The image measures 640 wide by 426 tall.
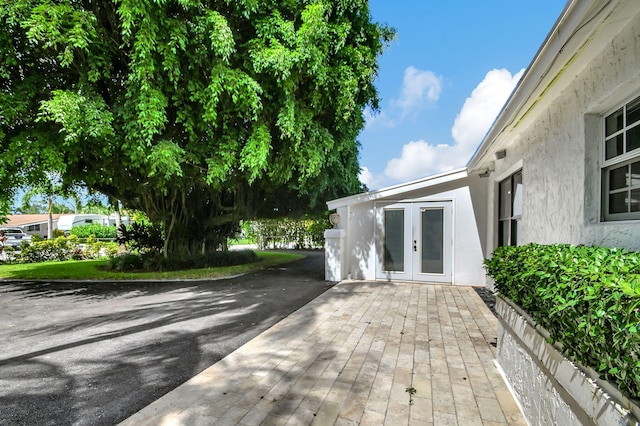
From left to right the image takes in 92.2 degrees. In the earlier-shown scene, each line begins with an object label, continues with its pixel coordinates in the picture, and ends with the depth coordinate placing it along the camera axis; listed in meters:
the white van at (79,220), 30.98
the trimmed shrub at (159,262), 11.45
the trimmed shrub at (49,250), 14.50
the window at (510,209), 6.05
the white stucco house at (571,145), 2.41
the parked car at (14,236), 19.97
